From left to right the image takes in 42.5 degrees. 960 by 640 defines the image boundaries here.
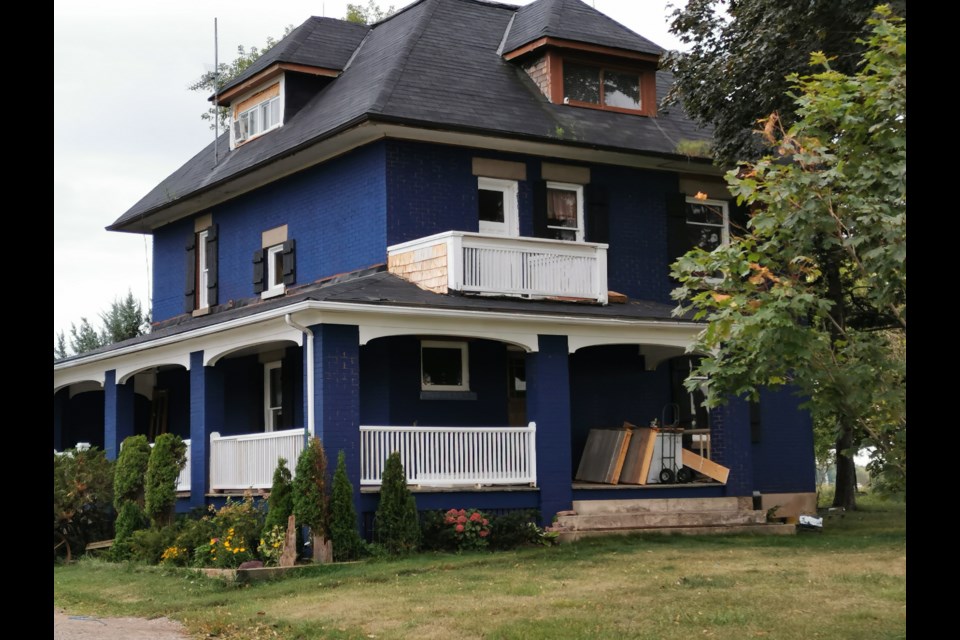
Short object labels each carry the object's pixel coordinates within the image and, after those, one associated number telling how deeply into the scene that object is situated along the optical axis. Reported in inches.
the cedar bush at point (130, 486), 770.8
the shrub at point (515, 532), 716.7
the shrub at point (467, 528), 702.5
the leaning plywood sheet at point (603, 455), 828.6
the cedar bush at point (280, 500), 665.6
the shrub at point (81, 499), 794.8
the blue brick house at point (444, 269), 747.4
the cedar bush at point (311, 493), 655.8
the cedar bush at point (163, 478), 752.3
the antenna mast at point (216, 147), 1050.9
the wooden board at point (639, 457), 815.7
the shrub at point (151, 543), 725.3
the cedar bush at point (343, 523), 663.1
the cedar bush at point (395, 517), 679.7
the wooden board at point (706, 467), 824.9
